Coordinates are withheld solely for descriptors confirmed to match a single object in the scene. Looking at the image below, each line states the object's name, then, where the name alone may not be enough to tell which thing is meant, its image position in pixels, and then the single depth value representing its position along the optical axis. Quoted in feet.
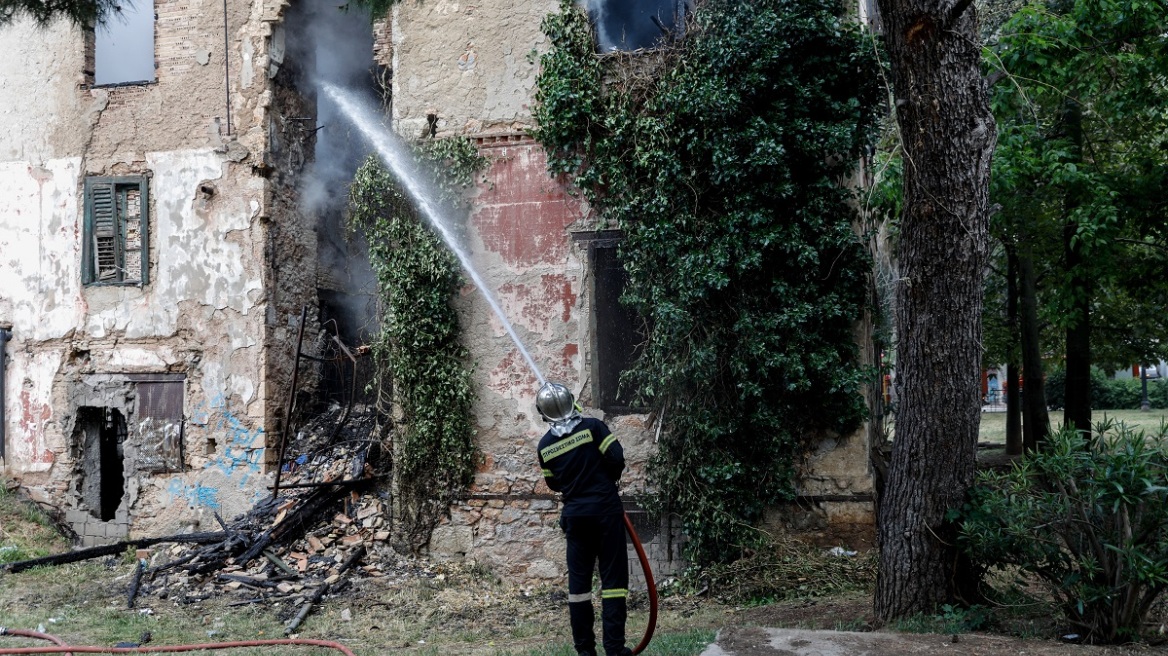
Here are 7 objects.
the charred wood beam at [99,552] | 32.73
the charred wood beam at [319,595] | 26.13
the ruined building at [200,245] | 31.81
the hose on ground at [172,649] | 21.04
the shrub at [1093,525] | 17.10
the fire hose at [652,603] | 18.92
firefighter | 18.89
